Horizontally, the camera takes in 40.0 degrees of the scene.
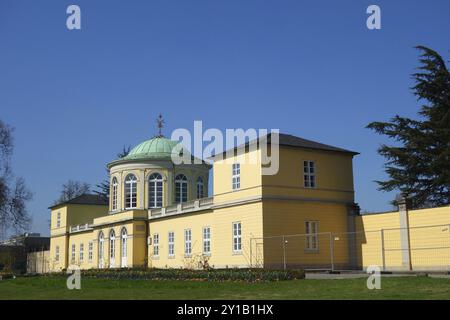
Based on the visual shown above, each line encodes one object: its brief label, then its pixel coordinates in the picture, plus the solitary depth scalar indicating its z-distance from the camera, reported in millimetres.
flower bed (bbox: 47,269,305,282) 24703
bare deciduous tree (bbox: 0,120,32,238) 48844
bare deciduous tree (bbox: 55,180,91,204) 99062
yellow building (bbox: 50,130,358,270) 34250
